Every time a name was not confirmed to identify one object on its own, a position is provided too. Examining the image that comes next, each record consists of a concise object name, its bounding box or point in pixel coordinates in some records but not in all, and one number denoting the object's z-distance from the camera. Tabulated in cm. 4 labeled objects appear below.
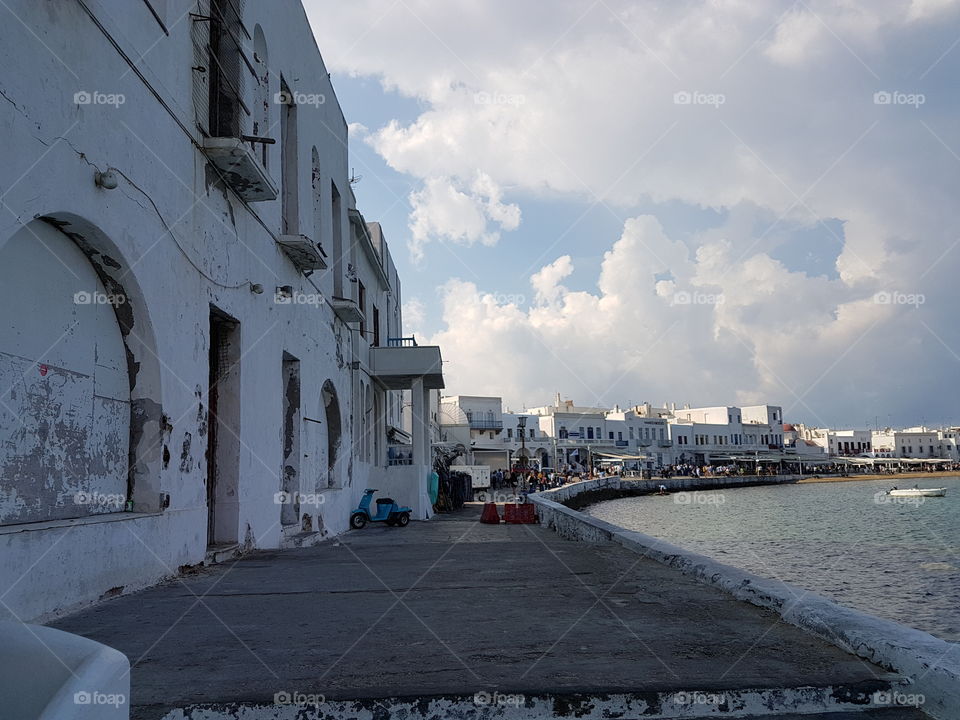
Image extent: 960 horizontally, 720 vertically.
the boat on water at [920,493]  5966
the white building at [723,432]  9612
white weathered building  538
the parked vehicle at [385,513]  1755
